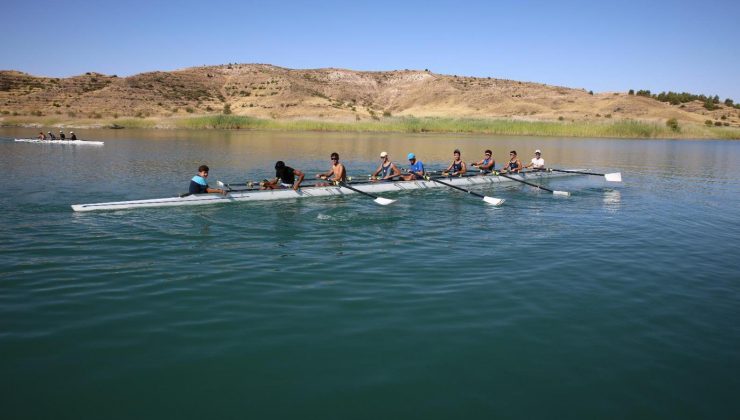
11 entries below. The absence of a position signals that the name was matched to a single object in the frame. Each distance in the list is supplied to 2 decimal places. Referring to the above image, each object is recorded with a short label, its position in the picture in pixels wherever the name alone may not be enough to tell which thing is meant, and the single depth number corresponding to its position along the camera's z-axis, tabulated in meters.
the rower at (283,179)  15.12
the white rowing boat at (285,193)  12.91
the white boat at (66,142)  33.41
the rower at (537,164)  22.48
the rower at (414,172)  18.02
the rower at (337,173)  16.01
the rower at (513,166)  21.41
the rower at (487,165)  20.67
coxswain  13.66
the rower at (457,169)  19.34
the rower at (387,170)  17.67
